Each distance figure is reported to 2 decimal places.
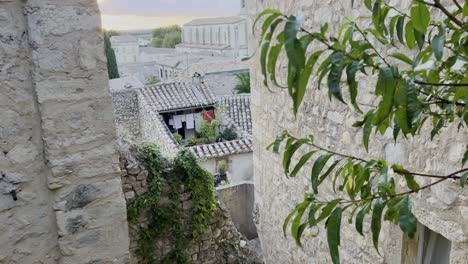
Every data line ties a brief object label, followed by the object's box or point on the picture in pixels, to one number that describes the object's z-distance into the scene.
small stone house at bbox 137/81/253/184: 9.29
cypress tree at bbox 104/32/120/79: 16.57
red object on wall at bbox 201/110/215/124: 11.09
